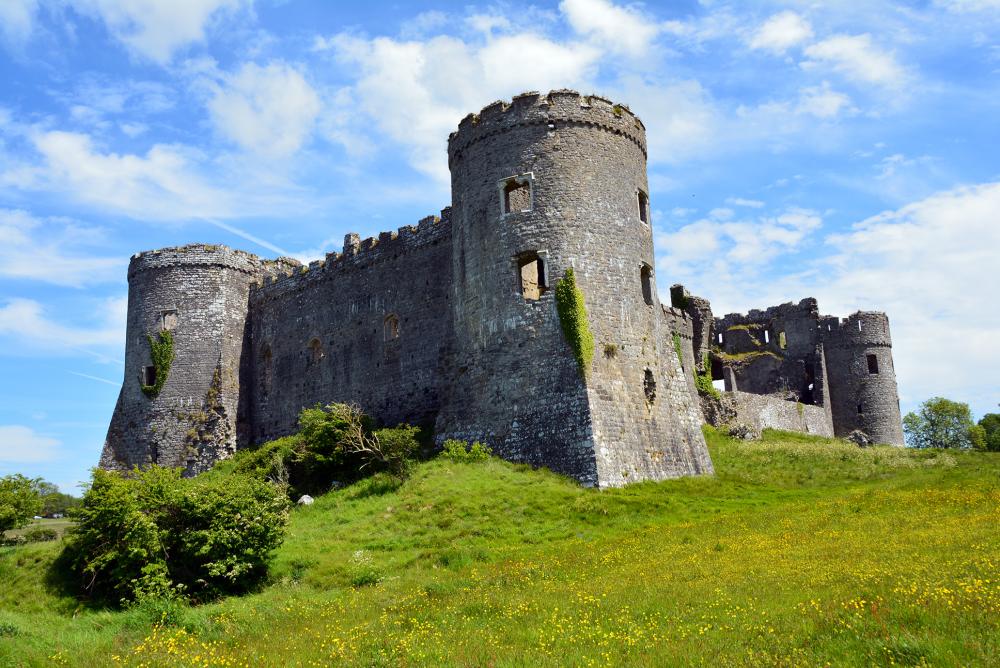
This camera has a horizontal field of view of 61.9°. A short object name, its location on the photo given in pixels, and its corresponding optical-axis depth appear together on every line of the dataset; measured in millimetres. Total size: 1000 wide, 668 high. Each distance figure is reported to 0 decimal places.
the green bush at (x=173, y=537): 17562
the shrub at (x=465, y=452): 23625
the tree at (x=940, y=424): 62781
